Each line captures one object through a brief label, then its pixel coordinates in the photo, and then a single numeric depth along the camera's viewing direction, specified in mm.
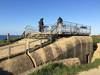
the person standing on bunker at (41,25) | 9547
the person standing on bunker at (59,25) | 8865
